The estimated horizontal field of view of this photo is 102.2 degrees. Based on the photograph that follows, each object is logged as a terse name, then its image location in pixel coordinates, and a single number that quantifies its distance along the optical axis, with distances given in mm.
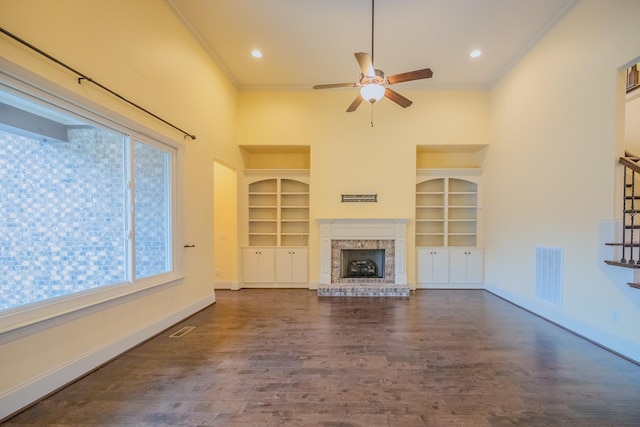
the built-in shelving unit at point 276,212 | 5594
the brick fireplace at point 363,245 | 5051
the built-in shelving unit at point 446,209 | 5414
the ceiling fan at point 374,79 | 2715
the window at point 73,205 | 1887
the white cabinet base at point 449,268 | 5250
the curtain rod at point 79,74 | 1710
